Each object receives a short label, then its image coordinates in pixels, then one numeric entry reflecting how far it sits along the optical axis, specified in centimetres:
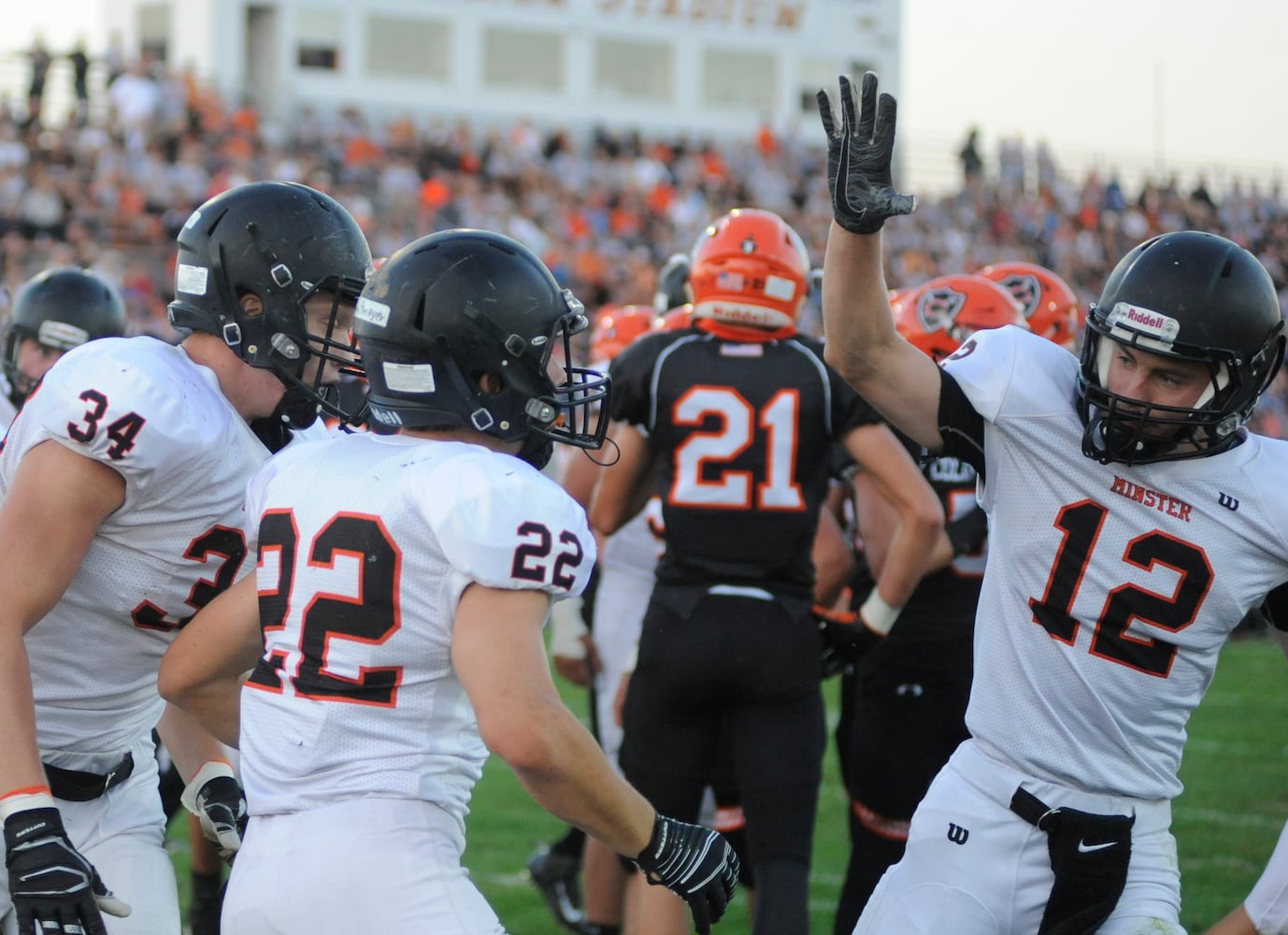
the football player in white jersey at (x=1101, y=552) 582
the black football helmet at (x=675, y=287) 1265
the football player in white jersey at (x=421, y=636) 451
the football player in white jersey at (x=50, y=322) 975
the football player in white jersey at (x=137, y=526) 516
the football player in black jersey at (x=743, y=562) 843
